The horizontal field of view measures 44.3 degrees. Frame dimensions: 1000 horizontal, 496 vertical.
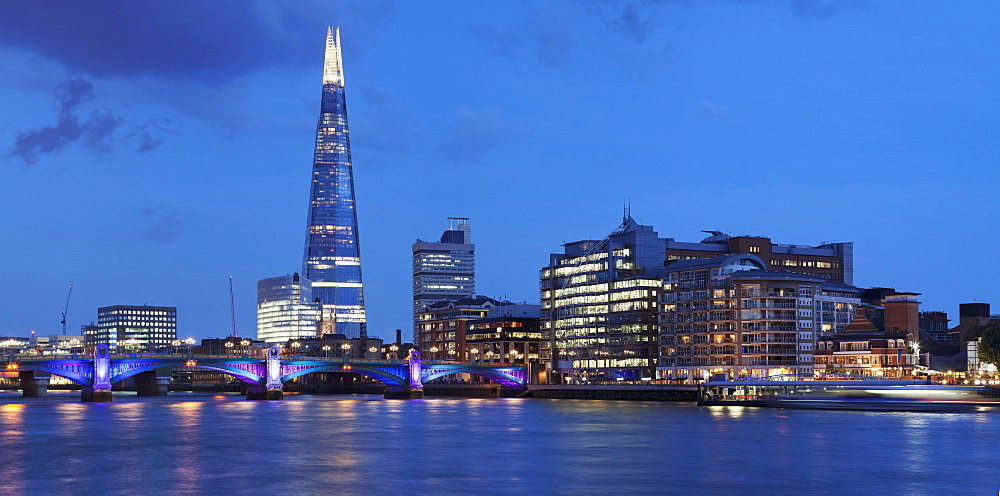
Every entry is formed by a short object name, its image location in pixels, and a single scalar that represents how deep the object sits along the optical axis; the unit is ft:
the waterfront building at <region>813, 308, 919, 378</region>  615.98
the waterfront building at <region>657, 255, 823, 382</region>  650.84
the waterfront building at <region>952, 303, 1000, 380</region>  599.45
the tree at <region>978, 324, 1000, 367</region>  522.47
